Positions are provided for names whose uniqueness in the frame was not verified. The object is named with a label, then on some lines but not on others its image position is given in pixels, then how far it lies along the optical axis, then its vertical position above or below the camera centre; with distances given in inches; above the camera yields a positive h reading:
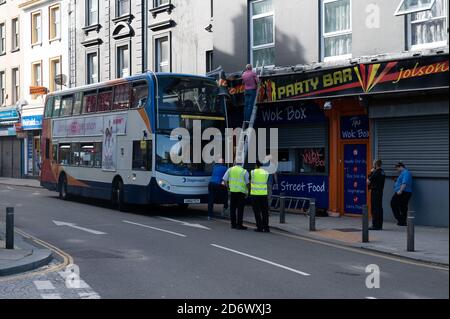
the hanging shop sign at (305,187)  749.3 -33.6
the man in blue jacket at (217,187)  704.4 -30.4
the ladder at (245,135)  747.4 +28.0
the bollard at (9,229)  480.1 -51.6
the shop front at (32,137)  1512.1 +54.4
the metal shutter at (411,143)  573.3 +15.1
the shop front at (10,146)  1626.5 +37.0
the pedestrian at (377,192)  613.9 -31.5
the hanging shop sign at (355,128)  703.1 +34.6
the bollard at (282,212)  667.1 -54.7
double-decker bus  722.8 +30.4
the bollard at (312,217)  610.9 -54.8
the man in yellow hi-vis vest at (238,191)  630.5 -30.9
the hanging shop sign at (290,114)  754.2 +54.9
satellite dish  1391.5 +173.0
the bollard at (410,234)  481.7 -56.1
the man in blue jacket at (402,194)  616.4 -33.6
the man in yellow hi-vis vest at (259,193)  607.5 -31.8
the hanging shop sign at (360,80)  581.0 +80.0
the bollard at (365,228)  534.1 -57.2
